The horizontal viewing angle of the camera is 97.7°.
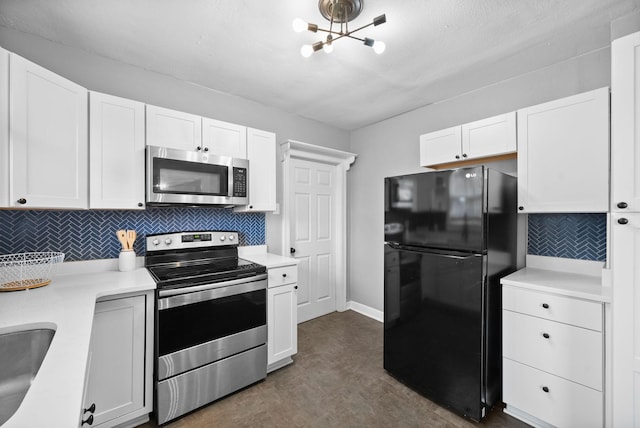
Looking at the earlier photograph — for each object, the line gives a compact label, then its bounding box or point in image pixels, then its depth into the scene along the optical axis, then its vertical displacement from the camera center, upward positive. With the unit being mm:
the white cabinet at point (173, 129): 2107 +663
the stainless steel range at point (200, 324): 1822 -795
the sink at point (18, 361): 902 -537
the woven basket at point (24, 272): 1550 -345
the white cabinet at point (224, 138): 2371 +656
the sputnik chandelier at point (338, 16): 1565 +1172
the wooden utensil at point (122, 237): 2084 -182
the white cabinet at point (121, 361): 1630 -906
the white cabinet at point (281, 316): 2375 -906
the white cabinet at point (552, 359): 1622 -910
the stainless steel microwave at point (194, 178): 2043 +275
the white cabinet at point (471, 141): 2188 +625
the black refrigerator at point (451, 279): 1834 -469
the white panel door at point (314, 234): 3535 -276
